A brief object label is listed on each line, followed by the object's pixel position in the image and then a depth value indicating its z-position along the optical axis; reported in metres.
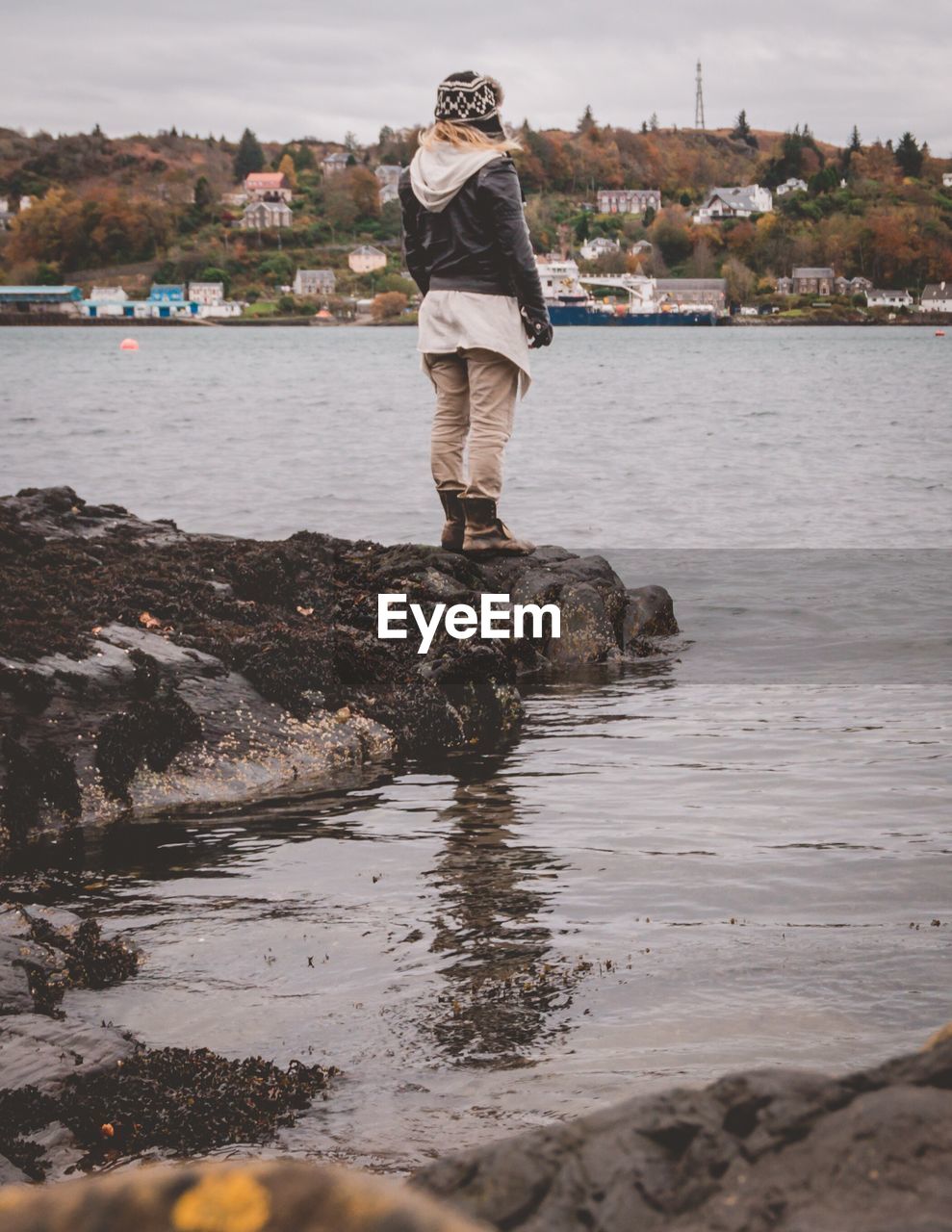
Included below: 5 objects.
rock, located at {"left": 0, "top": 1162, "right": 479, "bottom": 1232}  1.38
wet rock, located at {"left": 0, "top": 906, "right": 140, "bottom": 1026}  4.09
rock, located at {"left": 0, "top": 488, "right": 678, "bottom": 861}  6.29
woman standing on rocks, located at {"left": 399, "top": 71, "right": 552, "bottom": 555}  8.81
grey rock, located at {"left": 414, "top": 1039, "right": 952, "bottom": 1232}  1.69
